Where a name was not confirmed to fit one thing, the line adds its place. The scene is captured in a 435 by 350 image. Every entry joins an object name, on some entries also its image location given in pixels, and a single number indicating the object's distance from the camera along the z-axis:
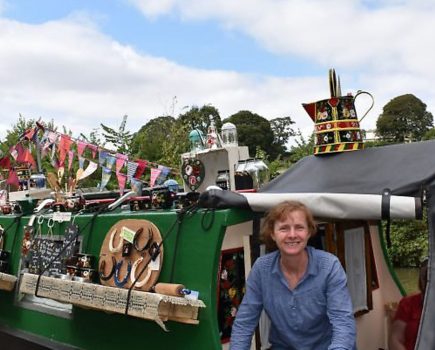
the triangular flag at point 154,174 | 7.07
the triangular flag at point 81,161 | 7.44
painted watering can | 3.58
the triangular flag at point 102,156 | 7.24
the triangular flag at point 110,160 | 7.21
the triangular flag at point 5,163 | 8.27
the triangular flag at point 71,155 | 7.42
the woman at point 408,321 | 3.50
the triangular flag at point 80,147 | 7.38
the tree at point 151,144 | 16.81
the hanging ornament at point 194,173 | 5.48
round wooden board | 3.44
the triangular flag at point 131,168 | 6.84
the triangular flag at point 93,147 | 7.30
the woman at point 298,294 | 2.37
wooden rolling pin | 3.09
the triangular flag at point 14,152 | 8.16
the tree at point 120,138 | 16.25
